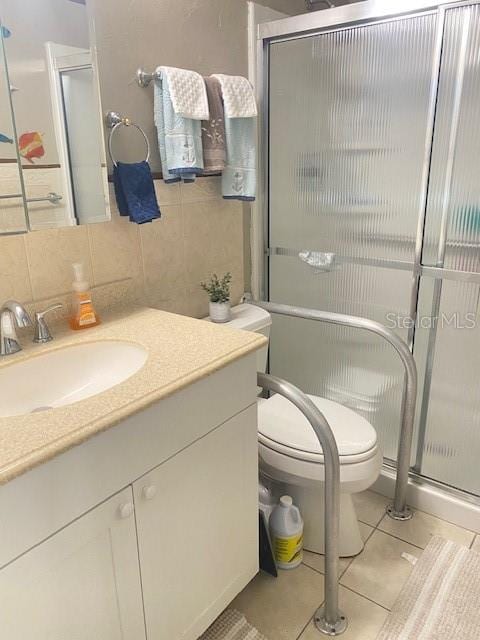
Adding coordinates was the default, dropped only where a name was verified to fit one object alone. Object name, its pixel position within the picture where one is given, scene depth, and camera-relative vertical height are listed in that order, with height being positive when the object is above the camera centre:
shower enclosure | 1.51 -0.12
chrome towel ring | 1.35 +0.14
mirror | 1.15 +0.14
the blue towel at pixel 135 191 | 1.36 -0.05
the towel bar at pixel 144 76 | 1.41 +0.27
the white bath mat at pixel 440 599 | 1.37 -1.25
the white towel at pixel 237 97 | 1.55 +0.24
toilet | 1.48 -0.85
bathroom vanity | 0.80 -0.61
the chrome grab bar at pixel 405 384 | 1.57 -0.68
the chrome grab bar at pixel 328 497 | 1.21 -0.81
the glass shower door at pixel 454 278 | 1.44 -0.35
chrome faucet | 1.14 -0.34
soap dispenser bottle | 1.31 -0.34
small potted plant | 1.68 -0.43
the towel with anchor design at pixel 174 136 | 1.43 +0.11
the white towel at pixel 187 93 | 1.40 +0.23
